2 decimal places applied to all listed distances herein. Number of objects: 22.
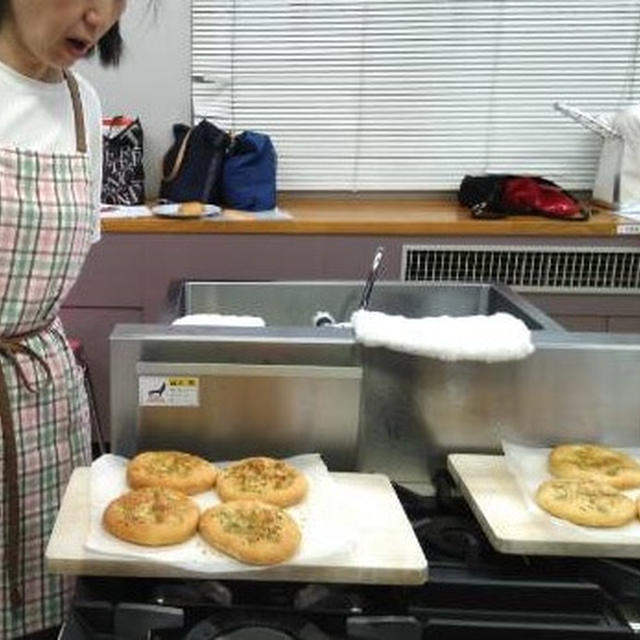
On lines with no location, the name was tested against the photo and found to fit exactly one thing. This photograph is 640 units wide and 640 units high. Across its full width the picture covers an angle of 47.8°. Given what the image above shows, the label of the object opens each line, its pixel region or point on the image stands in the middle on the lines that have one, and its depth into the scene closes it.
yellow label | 0.99
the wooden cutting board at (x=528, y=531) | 0.82
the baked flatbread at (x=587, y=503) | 0.84
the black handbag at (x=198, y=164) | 2.53
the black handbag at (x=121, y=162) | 2.52
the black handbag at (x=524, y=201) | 2.45
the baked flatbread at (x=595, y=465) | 0.94
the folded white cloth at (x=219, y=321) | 1.17
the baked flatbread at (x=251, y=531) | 0.76
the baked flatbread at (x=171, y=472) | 0.89
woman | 1.04
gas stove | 0.74
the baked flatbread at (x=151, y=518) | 0.78
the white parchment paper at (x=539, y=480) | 0.83
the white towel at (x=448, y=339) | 1.00
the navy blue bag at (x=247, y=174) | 2.54
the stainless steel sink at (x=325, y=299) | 1.52
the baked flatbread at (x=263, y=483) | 0.88
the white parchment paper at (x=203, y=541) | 0.76
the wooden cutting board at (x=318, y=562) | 0.76
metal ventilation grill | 2.40
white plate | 2.35
